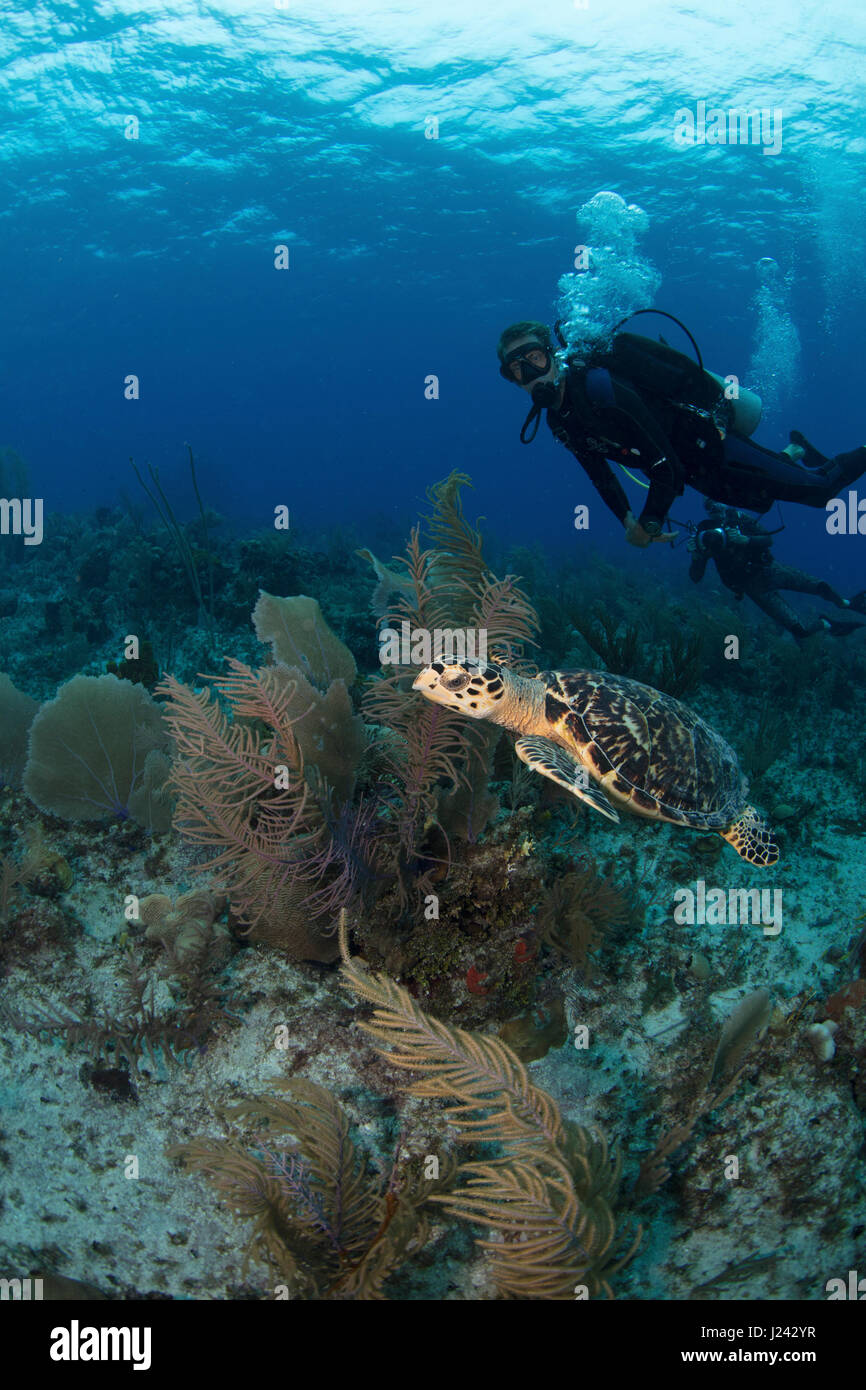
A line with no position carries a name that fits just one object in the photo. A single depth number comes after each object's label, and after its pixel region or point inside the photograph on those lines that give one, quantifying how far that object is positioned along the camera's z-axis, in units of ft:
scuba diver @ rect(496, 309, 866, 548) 17.66
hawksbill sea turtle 11.10
